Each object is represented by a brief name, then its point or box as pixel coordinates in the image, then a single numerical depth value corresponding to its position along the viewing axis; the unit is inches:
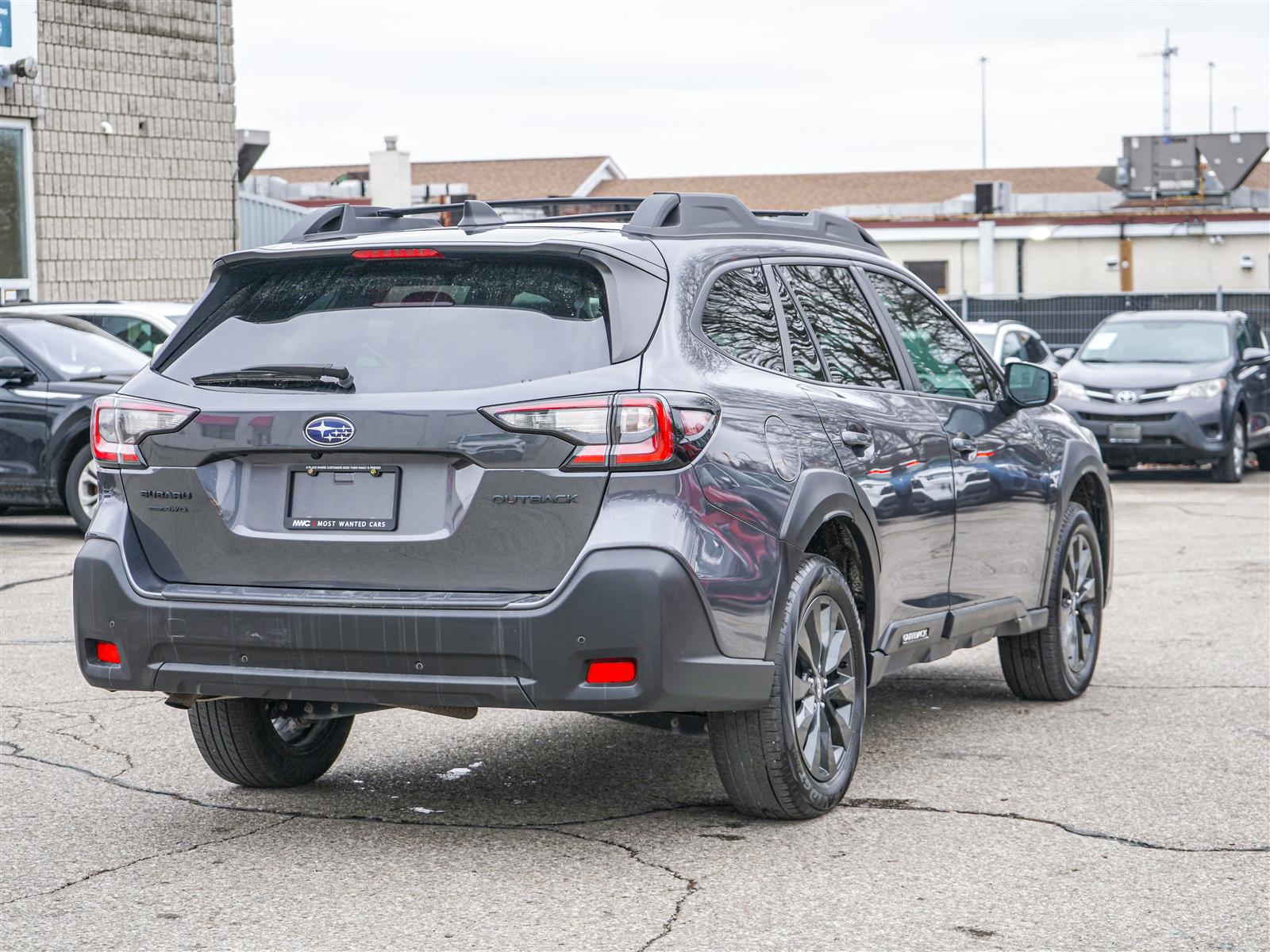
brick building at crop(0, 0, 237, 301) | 844.0
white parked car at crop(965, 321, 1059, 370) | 812.6
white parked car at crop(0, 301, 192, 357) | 617.3
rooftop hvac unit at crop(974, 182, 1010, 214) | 1782.7
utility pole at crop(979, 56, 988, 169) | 3036.4
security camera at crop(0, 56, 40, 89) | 824.3
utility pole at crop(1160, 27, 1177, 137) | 2726.4
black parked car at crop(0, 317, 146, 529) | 522.9
